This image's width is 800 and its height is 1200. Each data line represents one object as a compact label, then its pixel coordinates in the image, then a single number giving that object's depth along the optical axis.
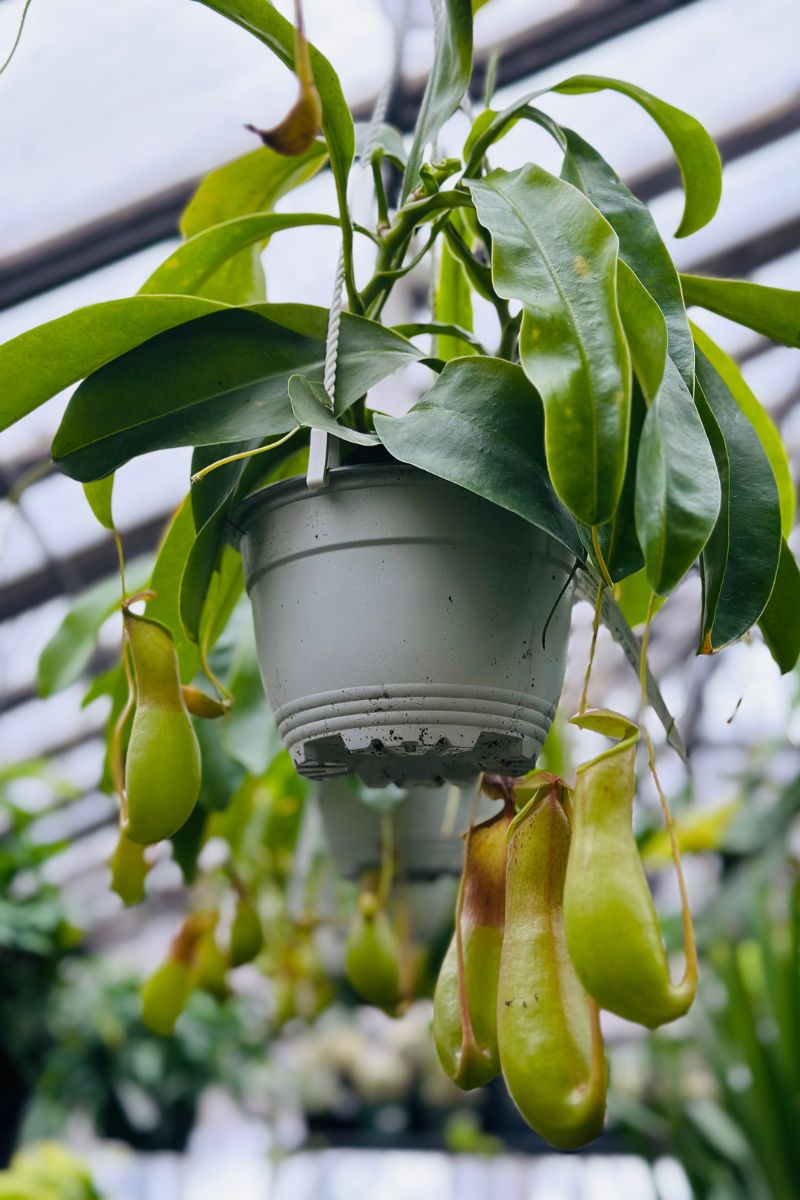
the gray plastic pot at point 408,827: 1.21
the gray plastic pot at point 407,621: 0.58
